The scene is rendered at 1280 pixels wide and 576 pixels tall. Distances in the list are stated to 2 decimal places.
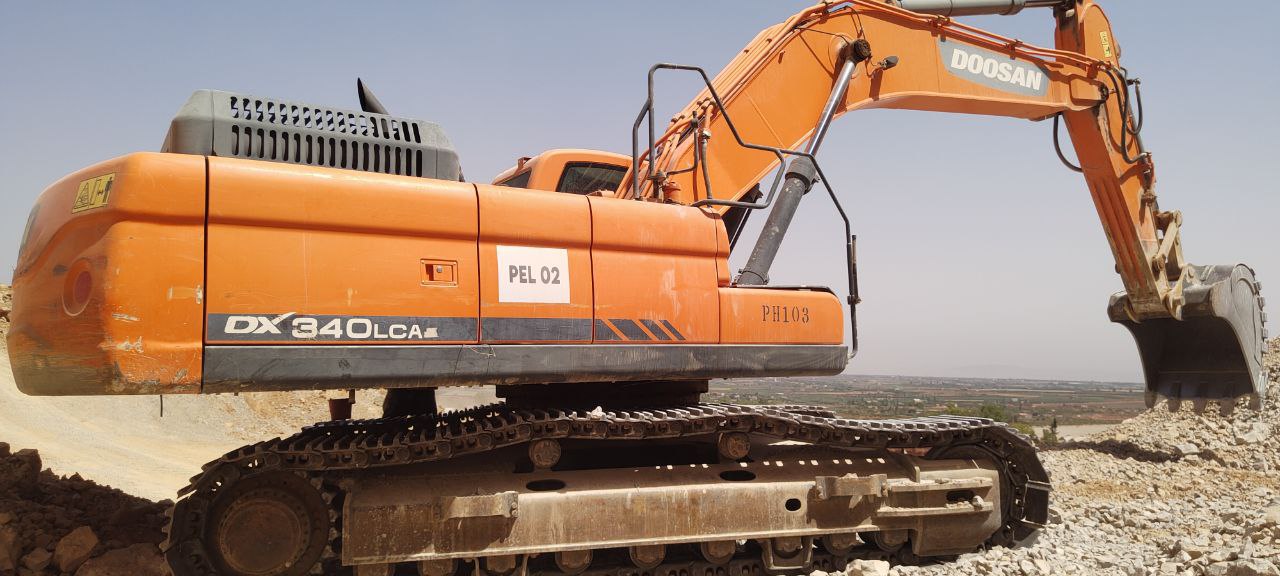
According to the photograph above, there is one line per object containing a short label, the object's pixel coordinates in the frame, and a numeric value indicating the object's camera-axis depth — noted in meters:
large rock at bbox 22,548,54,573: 4.30
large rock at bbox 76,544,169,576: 4.29
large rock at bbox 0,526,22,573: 4.23
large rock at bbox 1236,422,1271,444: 10.58
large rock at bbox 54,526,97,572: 4.35
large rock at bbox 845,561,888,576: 4.47
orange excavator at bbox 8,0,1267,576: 3.61
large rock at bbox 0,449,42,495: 5.13
